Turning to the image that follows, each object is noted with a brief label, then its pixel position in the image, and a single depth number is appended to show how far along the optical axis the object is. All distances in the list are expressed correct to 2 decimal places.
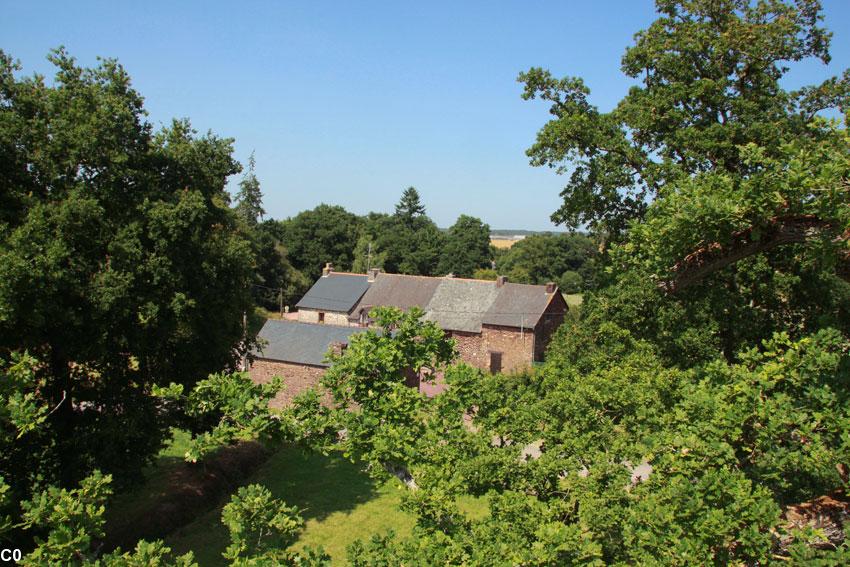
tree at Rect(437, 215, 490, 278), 78.44
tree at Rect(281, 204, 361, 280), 71.31
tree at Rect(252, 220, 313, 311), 59.03
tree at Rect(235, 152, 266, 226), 70.12
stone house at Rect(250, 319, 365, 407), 29.58
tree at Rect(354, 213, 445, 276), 70.38
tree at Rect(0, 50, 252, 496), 13.55
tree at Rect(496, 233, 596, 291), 84.62
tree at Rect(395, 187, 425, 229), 110.69
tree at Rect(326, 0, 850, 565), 5.89
